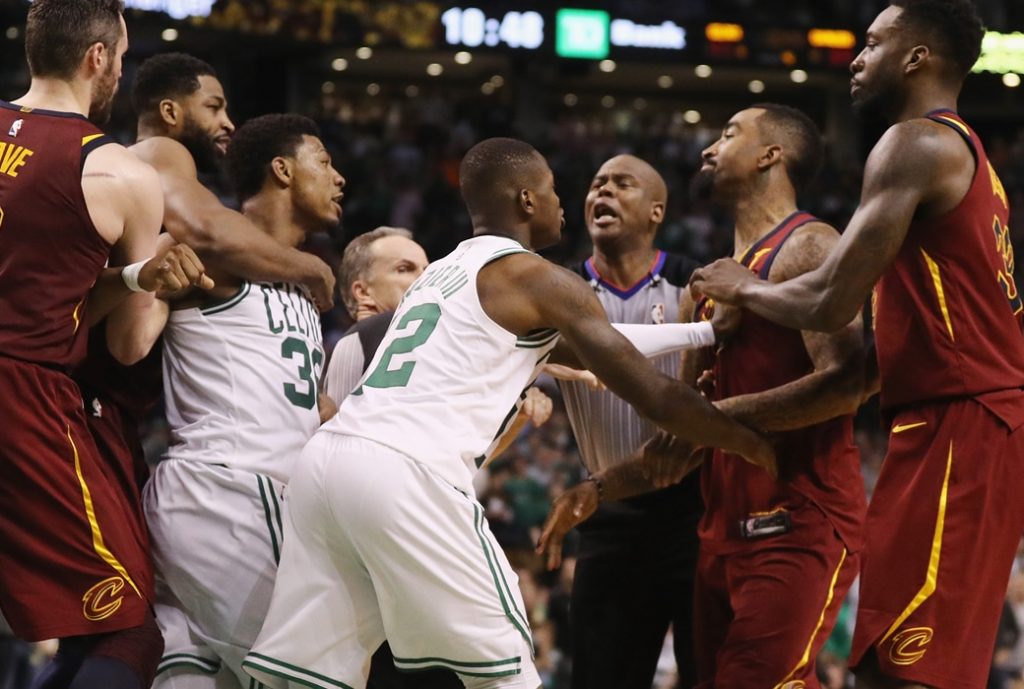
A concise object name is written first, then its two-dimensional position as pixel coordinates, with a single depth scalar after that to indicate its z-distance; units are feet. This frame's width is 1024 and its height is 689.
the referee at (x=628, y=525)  16.62
